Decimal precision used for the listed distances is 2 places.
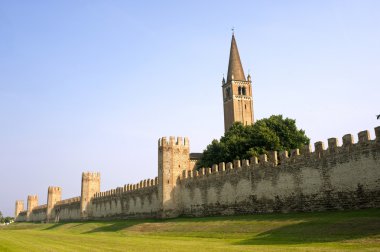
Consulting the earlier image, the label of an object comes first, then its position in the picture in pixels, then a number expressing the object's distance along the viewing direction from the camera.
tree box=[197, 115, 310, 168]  39.97
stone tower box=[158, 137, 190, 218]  38.41
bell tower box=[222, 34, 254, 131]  80.50
